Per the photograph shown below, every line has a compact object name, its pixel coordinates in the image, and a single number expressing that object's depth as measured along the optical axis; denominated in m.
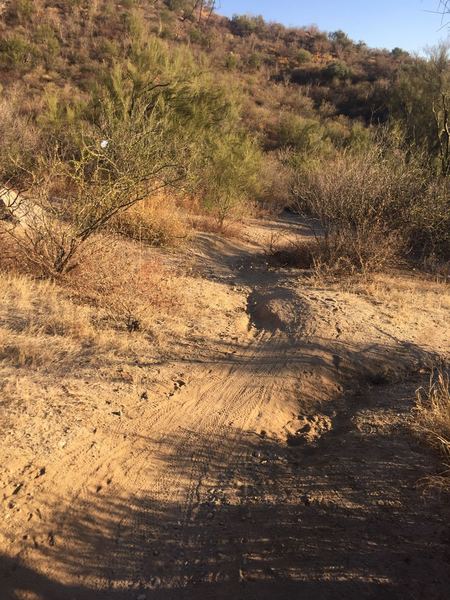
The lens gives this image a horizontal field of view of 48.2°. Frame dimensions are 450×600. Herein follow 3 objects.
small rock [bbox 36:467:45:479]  3.50
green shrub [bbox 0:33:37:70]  29.44
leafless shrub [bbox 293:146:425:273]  9.53
